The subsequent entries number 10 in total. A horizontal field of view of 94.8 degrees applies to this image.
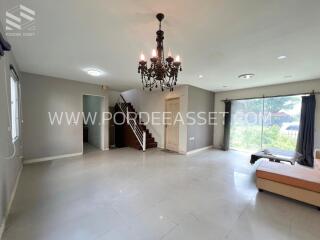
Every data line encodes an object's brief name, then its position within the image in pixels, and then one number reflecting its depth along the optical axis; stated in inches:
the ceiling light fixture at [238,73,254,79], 153.5
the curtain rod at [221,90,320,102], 166.0
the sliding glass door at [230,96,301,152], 185.3
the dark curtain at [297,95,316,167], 165.8
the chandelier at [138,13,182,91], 74.0
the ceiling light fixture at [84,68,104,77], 147.4
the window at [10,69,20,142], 121.1
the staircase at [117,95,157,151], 239.6
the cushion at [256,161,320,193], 90.5
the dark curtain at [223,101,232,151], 238.2
